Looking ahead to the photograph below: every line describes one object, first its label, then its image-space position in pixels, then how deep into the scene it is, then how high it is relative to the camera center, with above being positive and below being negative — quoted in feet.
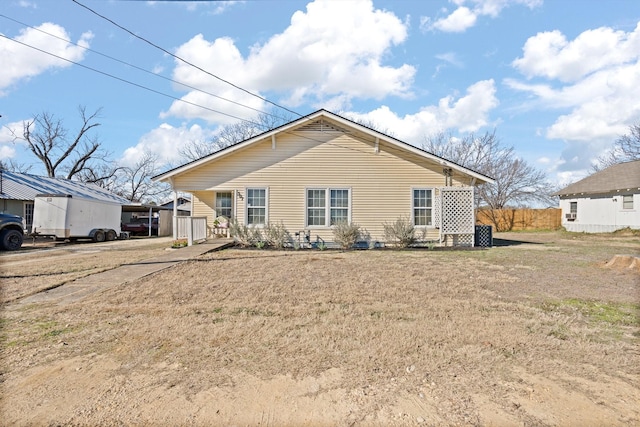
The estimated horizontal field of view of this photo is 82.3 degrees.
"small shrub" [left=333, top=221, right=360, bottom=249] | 42.93 -1.20
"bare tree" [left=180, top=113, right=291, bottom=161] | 122.52 +30.17
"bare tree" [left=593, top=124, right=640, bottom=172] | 102.73 +22.50
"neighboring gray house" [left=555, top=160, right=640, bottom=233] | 74.74 +5.76
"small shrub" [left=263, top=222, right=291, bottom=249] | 43.37 -1.43
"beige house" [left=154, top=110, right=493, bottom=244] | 45.21 +5.35
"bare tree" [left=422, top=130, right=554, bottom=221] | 119.75 +15.81
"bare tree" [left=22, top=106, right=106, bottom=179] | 122.01 +24.87
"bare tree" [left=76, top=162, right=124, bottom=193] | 139.64 +17.06
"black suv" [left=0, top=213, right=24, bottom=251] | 47.39 -1.53
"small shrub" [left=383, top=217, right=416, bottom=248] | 43.47 -0.94
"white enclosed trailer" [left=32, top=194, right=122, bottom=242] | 57.67 +0.76
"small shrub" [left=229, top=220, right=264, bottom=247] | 43.52 -1.32
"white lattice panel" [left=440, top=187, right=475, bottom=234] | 44.27 +2.04
